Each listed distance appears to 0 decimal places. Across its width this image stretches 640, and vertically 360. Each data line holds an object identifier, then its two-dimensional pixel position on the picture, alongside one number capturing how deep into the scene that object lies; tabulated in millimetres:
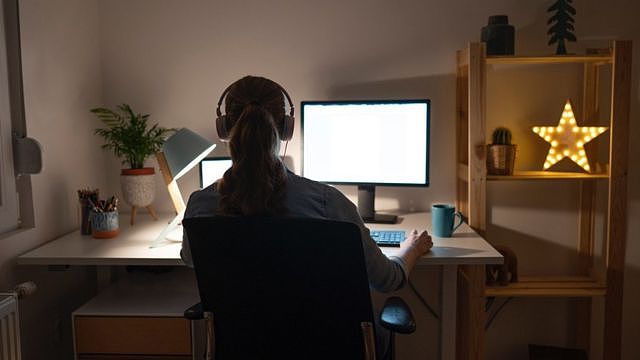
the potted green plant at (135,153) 2285
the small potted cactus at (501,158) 2186
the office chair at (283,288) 1221
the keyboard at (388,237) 1905
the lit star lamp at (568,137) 2196
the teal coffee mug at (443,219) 2031
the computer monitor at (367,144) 2227
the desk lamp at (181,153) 2037
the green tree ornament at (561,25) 2154
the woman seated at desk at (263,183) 1313
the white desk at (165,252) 1812
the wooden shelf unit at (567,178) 2047
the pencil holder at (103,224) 2100
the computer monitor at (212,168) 2389
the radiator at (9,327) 1617
